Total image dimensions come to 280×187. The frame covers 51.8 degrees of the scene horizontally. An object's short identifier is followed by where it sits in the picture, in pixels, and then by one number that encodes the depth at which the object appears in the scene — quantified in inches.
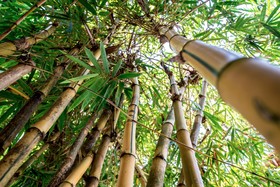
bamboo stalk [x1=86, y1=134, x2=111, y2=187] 43.8
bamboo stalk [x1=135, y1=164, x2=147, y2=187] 56.2
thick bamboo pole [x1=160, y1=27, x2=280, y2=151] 11.8
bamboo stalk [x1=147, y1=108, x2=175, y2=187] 35.7
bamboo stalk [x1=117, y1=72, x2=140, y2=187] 31.1
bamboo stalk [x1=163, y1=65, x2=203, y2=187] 30.5
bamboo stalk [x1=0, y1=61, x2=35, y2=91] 38.1
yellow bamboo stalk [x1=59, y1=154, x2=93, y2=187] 39.4
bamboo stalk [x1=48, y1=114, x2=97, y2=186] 43.4
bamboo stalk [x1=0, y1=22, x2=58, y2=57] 44.6
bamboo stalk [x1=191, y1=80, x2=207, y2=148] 54.6
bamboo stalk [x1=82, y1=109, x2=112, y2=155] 54.9
